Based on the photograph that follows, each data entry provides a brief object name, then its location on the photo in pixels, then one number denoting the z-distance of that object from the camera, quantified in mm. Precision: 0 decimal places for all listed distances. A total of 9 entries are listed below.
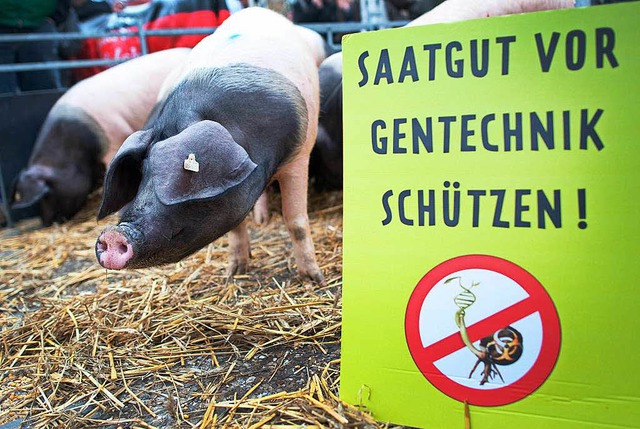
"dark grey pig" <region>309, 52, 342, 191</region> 3635
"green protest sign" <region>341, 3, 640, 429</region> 1224
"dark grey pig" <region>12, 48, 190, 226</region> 4320
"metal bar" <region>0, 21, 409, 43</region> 4540
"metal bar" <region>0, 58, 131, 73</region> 4445
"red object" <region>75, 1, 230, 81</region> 5344
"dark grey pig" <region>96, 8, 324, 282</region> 1771
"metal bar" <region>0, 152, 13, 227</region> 4621
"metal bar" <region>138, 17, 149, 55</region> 4922
